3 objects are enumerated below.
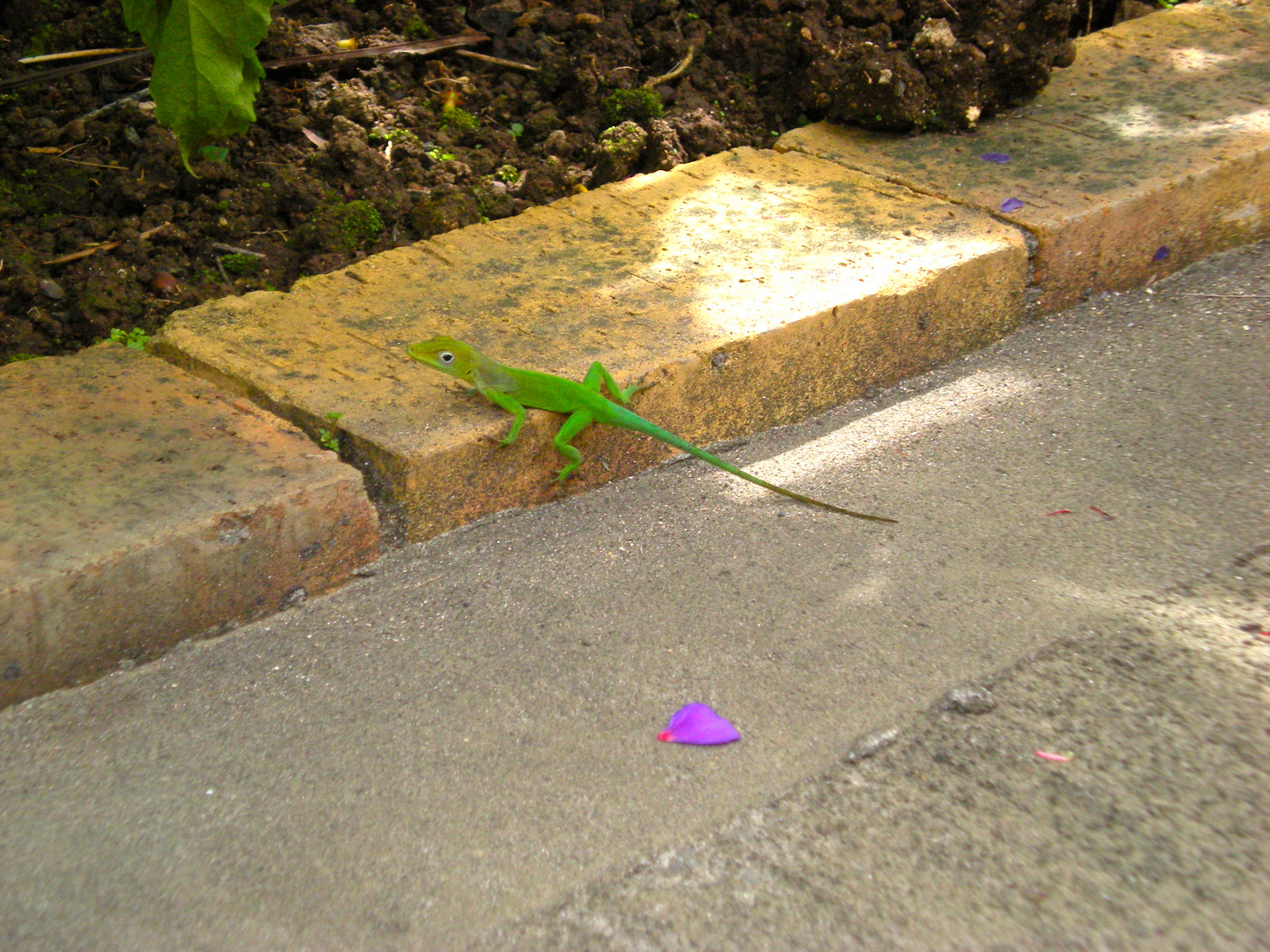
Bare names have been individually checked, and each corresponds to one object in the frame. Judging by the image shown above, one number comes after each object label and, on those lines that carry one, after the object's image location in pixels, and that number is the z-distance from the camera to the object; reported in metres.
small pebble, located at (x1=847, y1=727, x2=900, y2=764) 1.83
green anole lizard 2.57
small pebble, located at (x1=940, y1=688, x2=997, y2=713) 1.91
